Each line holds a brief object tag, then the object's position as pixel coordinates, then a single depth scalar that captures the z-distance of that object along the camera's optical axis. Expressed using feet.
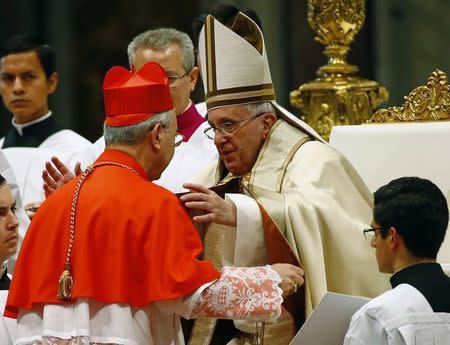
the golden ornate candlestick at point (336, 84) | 51.31
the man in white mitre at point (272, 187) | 34.86
